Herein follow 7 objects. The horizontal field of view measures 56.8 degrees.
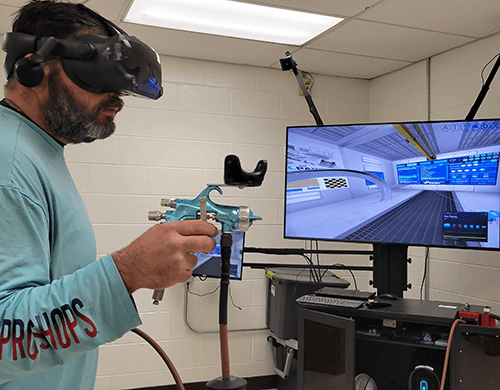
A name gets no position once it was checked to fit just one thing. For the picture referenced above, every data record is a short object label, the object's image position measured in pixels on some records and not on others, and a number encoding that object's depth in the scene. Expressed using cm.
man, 59
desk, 204
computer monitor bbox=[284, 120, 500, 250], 224
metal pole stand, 75
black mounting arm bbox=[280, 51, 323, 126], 281
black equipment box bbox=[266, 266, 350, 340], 310
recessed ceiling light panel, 257
